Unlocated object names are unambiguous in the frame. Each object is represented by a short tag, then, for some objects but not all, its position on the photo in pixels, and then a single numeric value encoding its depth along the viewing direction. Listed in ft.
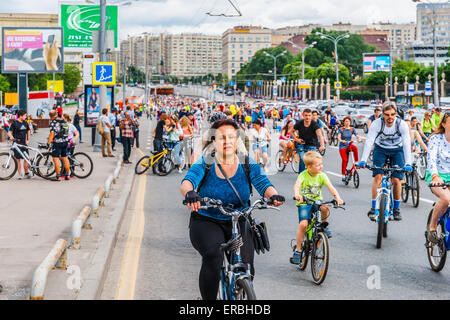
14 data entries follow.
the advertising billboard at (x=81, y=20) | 131.34
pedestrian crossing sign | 78.64
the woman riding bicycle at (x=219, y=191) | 15.89
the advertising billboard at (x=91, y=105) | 91.35
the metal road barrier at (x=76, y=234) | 26.63
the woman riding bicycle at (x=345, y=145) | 52.13
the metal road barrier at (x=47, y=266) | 18.34
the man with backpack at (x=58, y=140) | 52.47
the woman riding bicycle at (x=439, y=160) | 23.40
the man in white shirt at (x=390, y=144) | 30.35
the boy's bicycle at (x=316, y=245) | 21.85
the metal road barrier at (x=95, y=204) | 34.40
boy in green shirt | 23.85
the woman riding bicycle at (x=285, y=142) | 61.77
